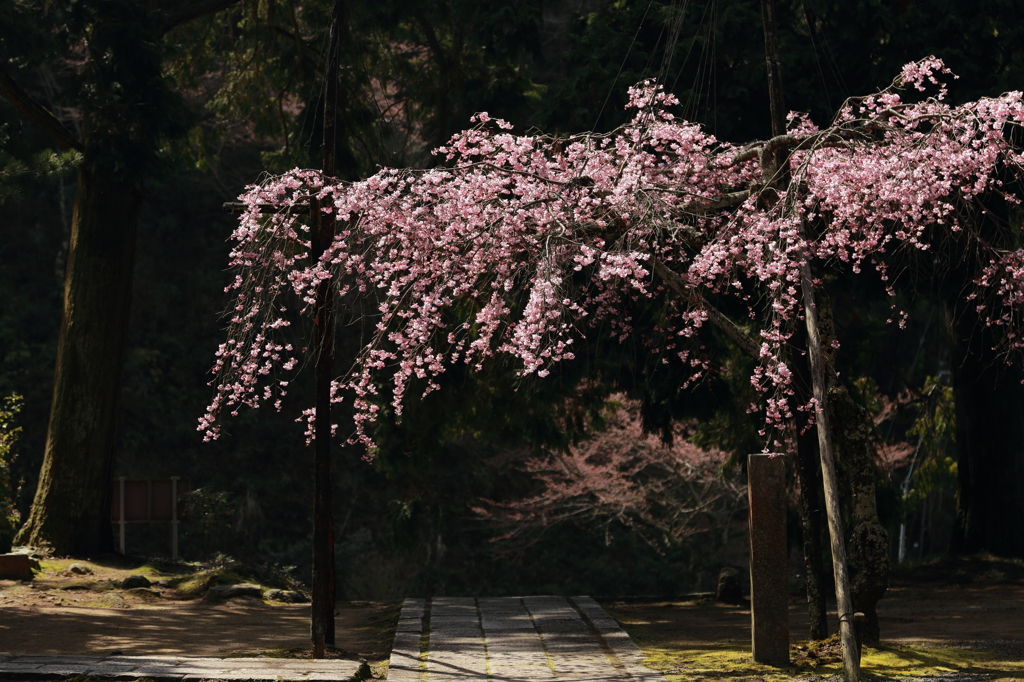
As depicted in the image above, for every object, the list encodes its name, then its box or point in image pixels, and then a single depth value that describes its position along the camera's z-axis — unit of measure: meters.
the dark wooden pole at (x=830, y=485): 14.11
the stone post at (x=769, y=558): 15.41
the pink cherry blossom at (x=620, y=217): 15.08
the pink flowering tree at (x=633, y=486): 38.87
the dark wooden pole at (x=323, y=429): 16.86
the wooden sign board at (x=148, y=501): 31.27
